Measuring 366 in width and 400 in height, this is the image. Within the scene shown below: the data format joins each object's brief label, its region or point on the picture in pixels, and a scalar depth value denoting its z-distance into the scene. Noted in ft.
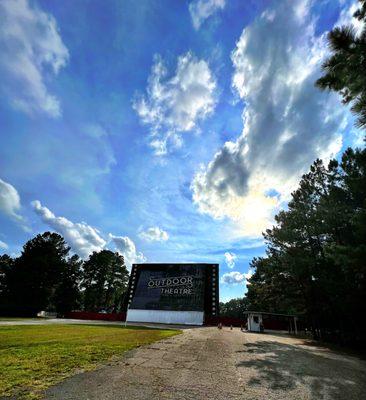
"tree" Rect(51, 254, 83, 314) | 192.65
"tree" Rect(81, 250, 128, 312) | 235.20
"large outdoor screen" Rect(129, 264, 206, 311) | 146.20
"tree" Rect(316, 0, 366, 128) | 23.84
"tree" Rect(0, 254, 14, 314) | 151.84
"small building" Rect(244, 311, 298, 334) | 171.22
